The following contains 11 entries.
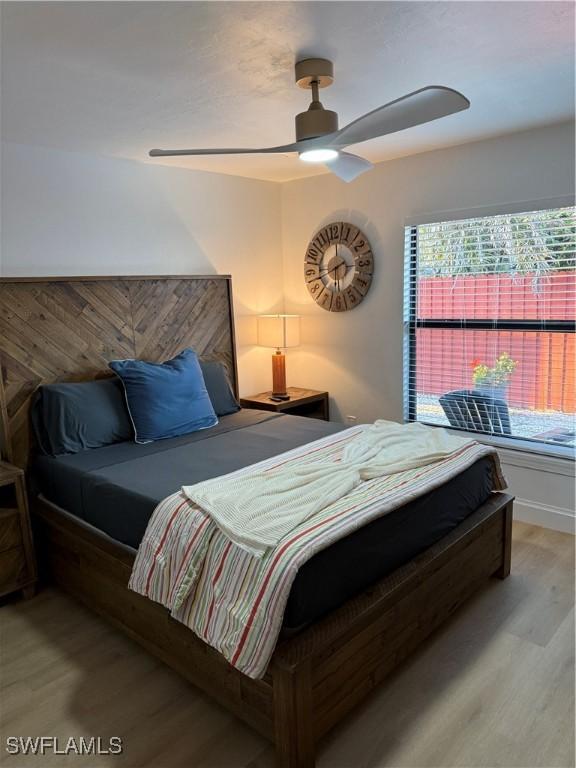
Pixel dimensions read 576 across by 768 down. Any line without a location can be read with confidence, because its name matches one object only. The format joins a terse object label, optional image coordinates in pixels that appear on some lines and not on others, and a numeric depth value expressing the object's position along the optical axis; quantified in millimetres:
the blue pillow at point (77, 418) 2957
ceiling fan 1812
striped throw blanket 1684
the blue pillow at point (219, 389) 3723
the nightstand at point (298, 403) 4148
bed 1781
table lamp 4297
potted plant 3562
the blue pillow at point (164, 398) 3131
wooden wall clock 4129
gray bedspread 2328
